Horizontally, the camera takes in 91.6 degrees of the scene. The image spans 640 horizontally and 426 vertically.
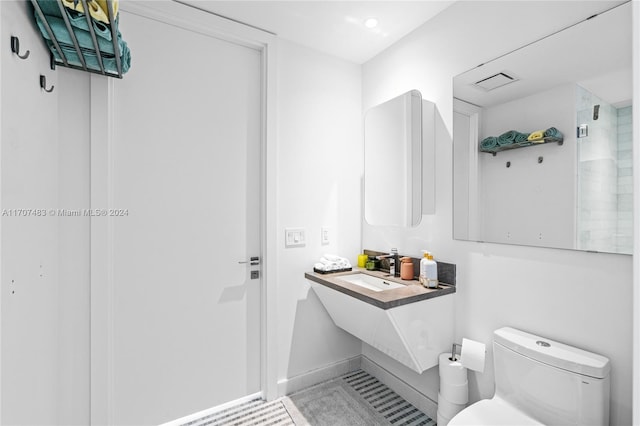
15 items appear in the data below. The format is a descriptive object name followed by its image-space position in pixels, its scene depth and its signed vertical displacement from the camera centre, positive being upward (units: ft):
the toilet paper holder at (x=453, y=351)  5.50 -2.52
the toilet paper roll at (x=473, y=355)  4.93 -2.29
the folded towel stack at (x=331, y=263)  6.93 -1.17
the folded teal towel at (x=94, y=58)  4.21 +2.18
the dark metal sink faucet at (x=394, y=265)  6.68 -1.14
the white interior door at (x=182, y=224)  5.46 -0.24
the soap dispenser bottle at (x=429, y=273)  5.63 -1.12
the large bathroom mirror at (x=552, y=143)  3.79 +1.01
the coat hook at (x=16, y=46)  3.01 +1.62
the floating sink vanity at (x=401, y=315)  5.16 -1.83
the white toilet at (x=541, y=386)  3.71 -2.24
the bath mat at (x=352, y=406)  6.02 -4.04
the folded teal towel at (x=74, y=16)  3.41 +2.23
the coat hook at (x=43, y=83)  3.94 +1.65
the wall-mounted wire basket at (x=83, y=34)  3.39 +2.18
